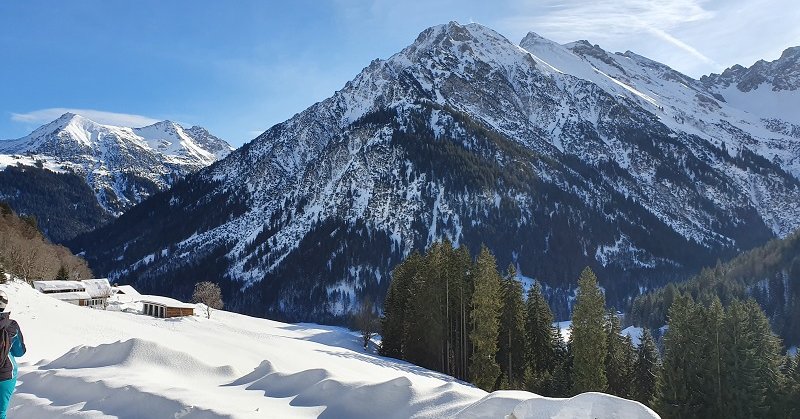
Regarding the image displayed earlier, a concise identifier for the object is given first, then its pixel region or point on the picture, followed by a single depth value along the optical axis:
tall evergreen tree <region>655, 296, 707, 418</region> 31.91
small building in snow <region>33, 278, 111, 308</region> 71.62
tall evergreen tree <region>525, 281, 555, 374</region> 47.84
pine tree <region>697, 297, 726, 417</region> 31.56
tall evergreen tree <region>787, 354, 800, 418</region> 31.41
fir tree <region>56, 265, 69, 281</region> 83.19
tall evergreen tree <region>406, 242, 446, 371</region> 50.34
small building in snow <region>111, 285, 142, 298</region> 97.60
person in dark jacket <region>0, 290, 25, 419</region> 9.02
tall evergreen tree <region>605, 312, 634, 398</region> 41.91
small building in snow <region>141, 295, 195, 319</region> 74.12
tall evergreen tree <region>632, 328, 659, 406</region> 42.75
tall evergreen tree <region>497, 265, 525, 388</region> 47.06
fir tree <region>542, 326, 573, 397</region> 41.00
